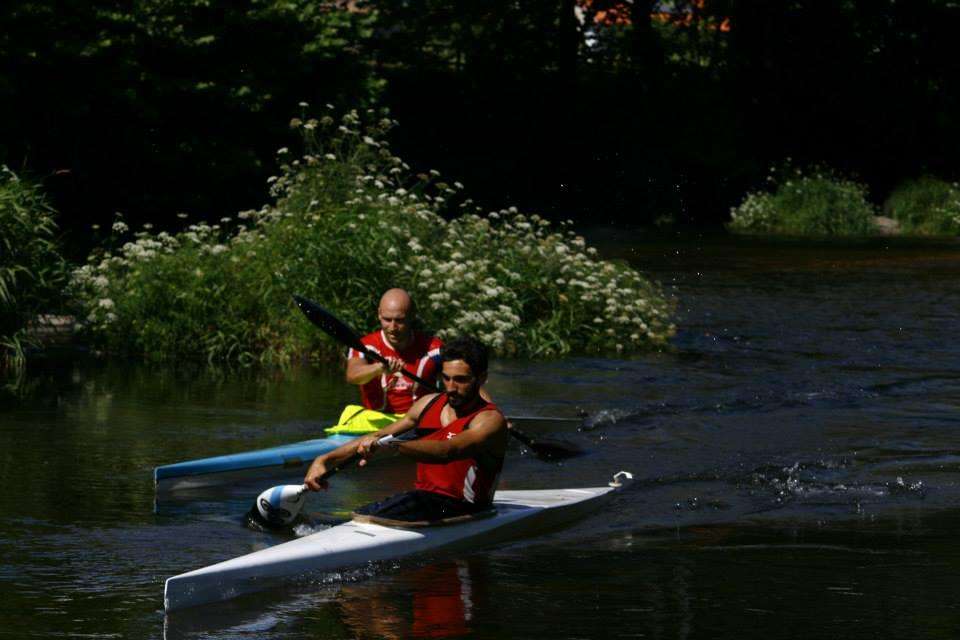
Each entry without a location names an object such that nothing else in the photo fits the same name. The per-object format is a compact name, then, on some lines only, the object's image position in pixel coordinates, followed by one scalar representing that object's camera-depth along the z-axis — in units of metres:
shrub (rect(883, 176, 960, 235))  40.03
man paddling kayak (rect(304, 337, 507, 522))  9.41
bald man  11.73
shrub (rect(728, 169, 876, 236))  40.22
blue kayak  11.30
